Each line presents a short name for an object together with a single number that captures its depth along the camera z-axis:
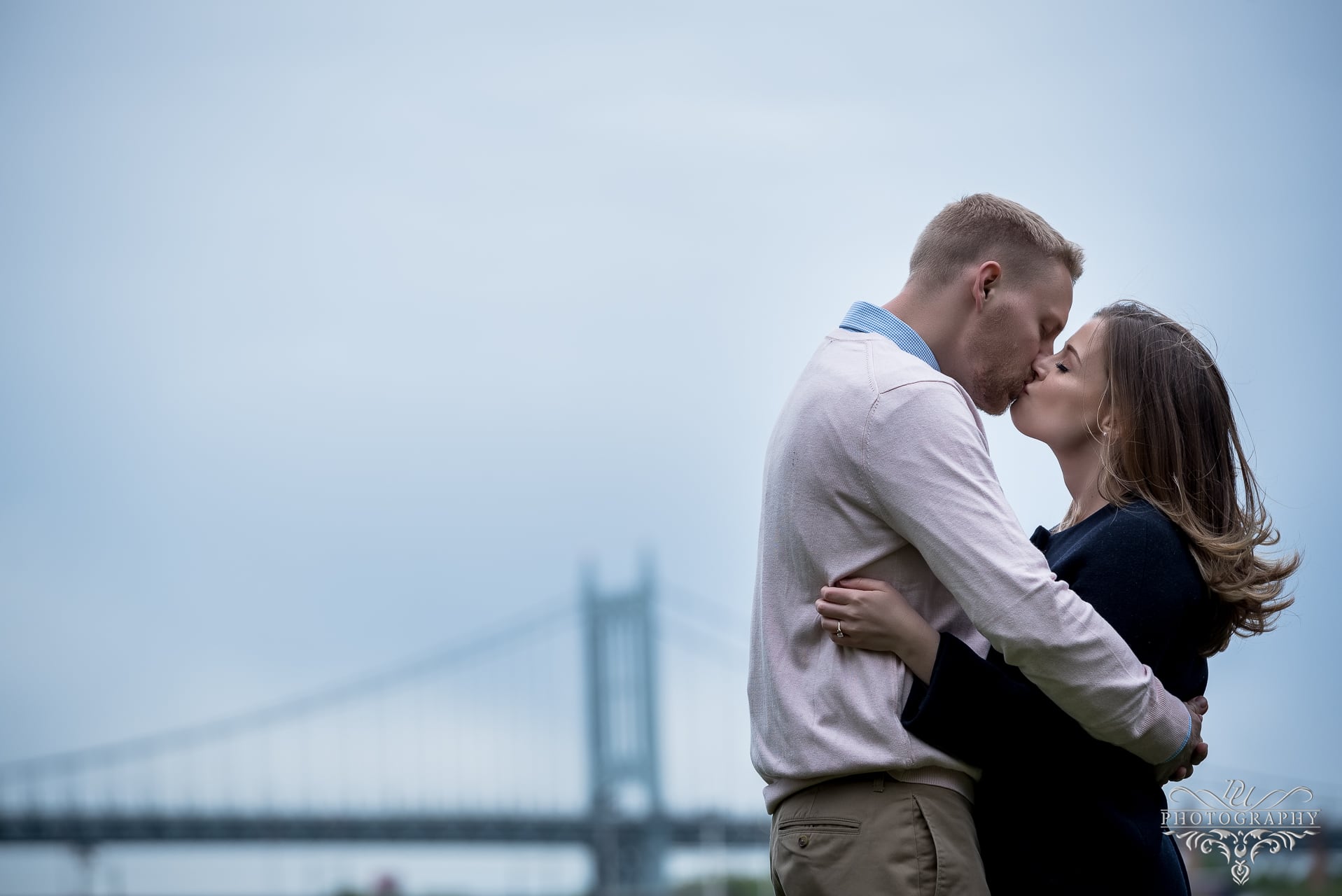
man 5.91
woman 5.96
